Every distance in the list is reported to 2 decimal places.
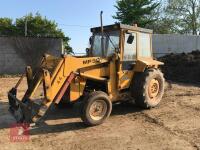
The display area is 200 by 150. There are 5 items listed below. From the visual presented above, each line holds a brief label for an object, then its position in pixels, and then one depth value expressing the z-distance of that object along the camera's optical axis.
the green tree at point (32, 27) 21.77
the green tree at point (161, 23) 21.32
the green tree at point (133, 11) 18.67
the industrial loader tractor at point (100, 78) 3.84
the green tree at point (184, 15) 23.10
